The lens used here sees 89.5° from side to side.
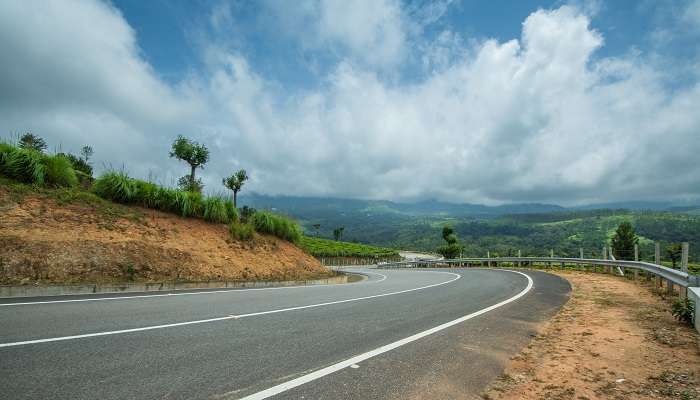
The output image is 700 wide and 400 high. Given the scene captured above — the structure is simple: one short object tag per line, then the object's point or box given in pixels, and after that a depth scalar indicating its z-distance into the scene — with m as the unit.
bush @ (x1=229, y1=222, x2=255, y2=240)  16.53
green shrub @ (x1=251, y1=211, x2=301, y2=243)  19.06
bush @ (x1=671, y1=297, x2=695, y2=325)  6.18
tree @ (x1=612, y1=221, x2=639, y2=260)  78.75
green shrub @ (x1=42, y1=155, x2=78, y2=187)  12.97
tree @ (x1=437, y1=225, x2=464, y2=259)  61.88
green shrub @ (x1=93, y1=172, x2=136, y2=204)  13.92
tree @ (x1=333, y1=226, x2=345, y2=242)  141.88
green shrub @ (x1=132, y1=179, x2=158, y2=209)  14.61
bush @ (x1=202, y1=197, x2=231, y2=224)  16.25
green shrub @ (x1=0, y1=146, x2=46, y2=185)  11.89
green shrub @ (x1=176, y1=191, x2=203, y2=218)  15.45
